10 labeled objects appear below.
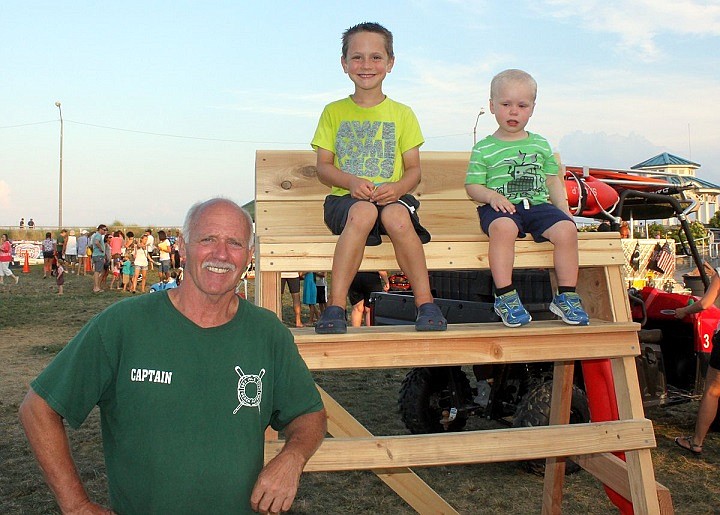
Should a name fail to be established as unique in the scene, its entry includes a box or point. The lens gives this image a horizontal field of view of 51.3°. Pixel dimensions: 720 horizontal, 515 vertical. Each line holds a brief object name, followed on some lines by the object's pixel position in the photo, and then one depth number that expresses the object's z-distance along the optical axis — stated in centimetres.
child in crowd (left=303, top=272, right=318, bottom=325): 1370
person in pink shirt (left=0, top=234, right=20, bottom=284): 2381
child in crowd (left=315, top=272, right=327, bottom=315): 1340
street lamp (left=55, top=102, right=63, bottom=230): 5116
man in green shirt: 227
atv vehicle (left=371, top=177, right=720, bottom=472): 534
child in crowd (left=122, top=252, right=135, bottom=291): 2077
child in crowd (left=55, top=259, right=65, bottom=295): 1984
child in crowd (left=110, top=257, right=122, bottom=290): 2145
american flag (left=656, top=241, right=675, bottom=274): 730
